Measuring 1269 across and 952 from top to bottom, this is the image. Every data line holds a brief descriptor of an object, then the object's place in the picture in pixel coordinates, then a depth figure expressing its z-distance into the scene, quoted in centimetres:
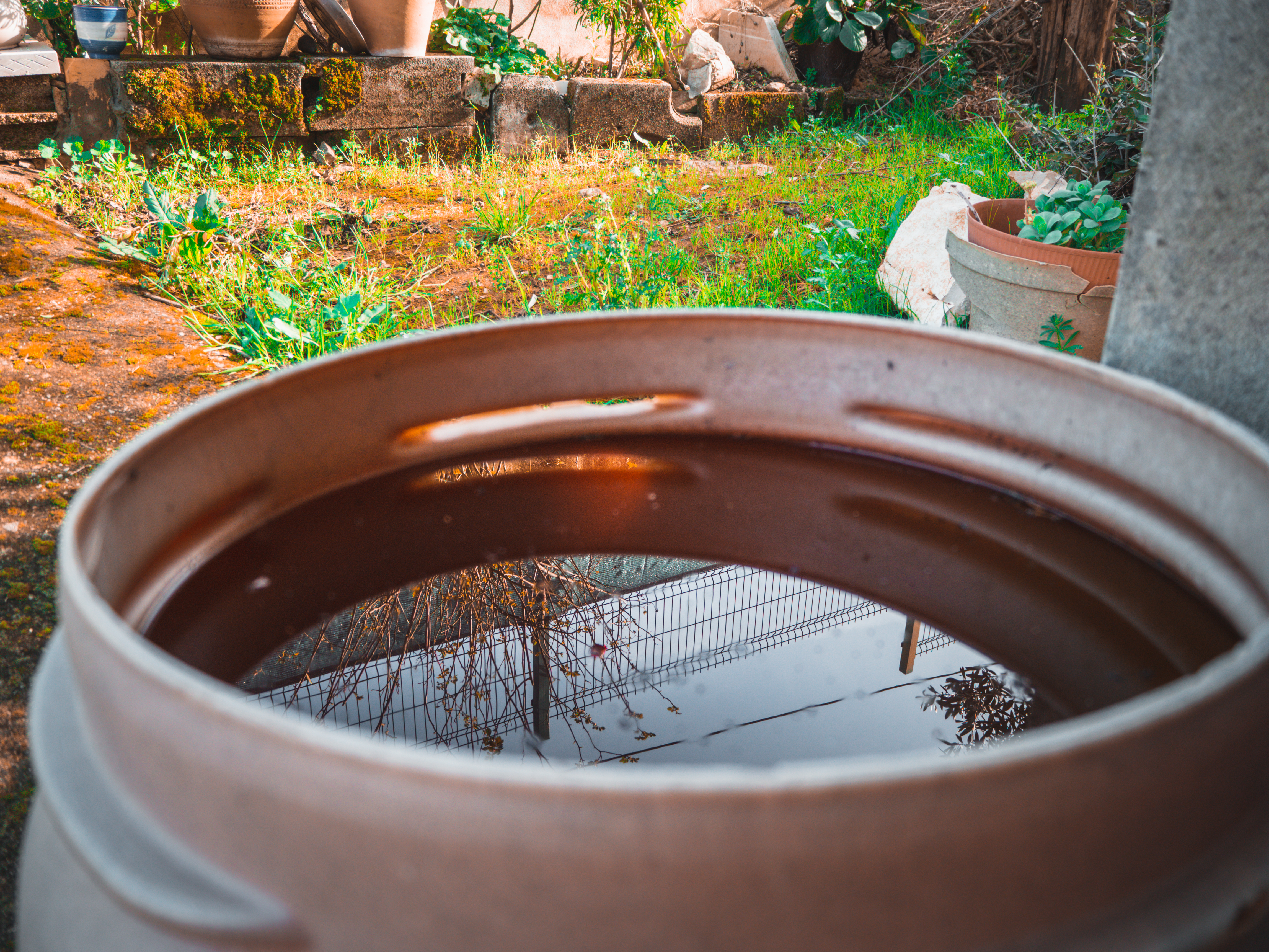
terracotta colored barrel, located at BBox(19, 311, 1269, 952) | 39
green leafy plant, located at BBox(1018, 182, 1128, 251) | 197
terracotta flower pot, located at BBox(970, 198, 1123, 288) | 187
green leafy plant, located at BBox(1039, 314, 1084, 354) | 194
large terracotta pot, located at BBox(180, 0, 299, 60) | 411
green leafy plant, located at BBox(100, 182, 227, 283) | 282
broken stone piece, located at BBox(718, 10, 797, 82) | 605
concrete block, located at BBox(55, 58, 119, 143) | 398
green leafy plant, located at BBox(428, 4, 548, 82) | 481
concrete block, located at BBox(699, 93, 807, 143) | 537
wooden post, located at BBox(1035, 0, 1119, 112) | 434
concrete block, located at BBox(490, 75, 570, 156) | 478
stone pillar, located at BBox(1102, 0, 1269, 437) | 85
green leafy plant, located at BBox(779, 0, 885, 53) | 578
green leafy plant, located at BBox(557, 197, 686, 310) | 287
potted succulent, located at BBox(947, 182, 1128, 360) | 191
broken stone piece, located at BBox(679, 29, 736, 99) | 547
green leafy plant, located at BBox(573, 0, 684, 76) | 540
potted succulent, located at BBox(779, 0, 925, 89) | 584
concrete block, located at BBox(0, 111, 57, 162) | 388
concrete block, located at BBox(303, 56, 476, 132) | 438
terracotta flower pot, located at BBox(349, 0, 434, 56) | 437
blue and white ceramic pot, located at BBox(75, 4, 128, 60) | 392
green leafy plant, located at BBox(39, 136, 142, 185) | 355
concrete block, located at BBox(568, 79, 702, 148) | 495
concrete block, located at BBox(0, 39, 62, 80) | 381
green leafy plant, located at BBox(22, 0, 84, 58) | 417
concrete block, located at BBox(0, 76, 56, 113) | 385
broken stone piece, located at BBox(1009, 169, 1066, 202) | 260
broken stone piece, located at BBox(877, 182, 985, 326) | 269
